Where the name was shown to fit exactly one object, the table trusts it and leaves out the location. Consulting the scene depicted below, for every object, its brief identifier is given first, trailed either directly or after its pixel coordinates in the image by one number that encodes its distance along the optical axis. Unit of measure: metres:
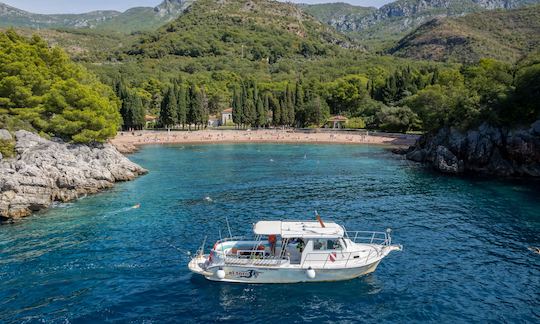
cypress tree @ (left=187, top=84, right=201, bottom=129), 125.25
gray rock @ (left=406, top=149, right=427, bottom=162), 73.38
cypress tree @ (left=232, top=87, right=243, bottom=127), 126.88
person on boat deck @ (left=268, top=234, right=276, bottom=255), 26.27
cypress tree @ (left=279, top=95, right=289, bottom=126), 132.38
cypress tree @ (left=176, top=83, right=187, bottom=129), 123.12
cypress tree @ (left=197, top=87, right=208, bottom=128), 126.21
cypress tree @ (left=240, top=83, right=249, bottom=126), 130.38
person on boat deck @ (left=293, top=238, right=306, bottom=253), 25.75
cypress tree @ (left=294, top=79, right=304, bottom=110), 136.00
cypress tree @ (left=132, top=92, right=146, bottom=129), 117.81
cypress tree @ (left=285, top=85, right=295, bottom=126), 133.12
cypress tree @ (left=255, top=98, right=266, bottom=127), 131.00
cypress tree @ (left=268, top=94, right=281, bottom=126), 132.12
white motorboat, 25.11
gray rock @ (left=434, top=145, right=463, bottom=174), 60.75
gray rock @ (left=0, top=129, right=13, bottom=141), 45.79
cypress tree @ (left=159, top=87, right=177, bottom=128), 122.19
